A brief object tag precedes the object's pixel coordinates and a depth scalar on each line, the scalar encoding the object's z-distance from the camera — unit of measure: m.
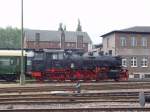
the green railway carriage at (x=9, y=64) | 31.17
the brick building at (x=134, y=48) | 55.62
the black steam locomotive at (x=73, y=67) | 30.84
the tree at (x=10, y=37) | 118.25
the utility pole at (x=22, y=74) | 26.83
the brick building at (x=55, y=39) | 85.33
